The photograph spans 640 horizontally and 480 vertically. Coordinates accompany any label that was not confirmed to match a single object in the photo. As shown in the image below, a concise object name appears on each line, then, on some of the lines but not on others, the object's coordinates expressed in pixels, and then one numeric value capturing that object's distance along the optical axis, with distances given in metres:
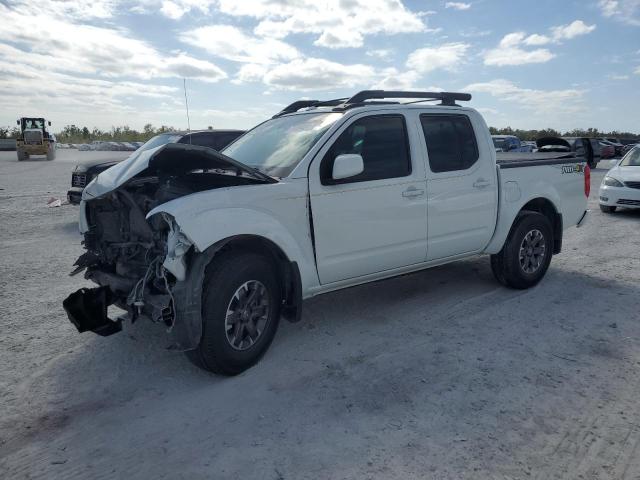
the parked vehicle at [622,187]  10.82
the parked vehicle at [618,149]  34.62
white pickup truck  3.65
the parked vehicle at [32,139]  36.53
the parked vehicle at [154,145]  10.30
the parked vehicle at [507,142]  23.69
